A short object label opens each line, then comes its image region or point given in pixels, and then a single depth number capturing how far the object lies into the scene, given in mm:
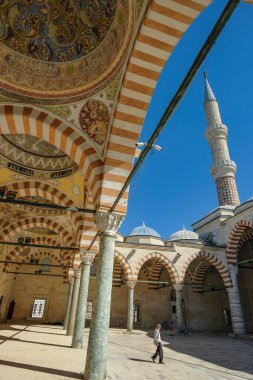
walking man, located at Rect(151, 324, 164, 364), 6574
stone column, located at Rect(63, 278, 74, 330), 14025
